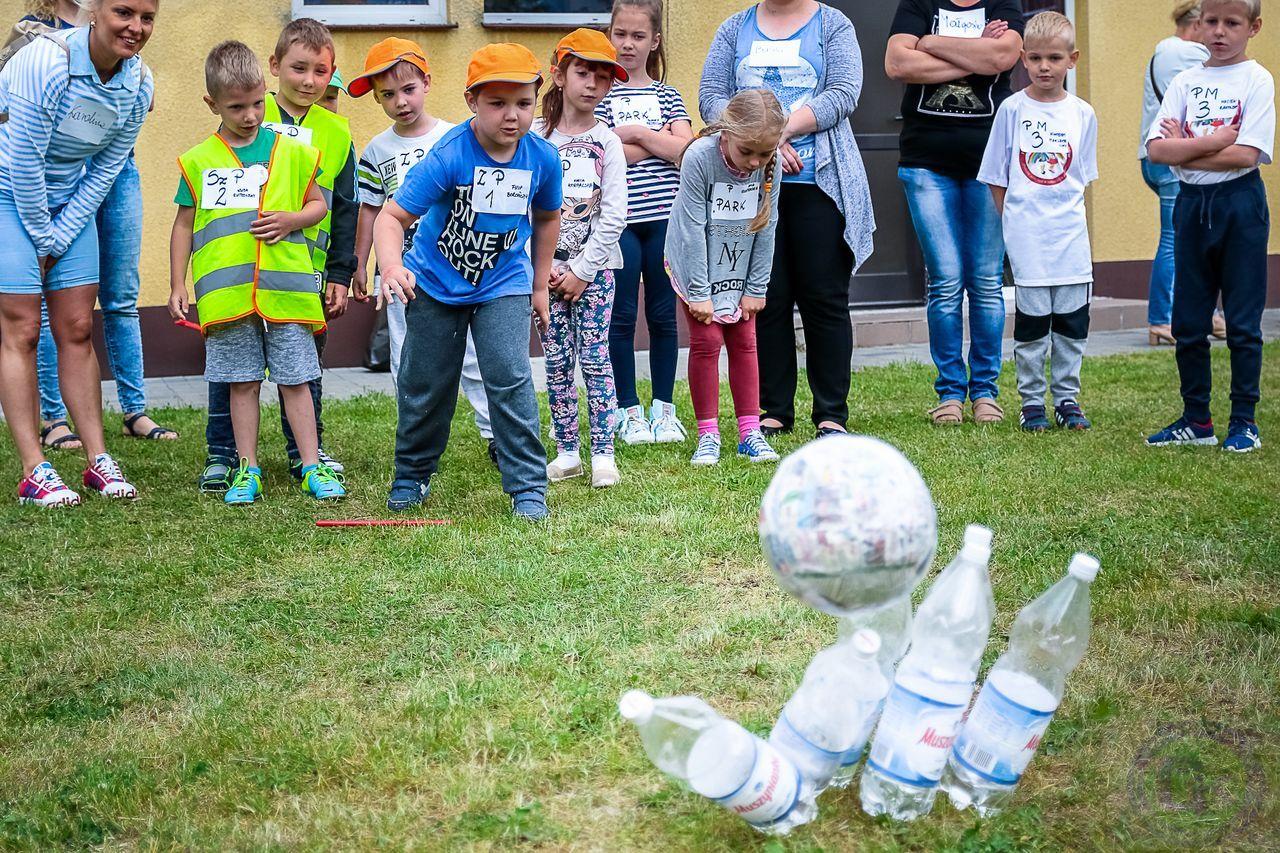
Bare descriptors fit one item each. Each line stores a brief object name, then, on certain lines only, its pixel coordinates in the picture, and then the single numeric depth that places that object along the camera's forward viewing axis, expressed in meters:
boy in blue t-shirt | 4.42
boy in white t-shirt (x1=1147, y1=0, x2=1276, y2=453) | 5.49
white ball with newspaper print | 2.08
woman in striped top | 4.86
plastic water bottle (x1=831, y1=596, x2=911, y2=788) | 2.36
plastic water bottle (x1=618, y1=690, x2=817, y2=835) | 2.11
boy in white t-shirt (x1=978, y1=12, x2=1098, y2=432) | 6.21
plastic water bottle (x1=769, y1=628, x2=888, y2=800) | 2.23
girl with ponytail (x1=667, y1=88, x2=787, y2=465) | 5.44
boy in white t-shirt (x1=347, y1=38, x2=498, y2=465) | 5.23
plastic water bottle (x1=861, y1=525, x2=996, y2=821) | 2.22
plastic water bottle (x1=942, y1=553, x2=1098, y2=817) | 2.26
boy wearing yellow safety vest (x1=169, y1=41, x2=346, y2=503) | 5.04
